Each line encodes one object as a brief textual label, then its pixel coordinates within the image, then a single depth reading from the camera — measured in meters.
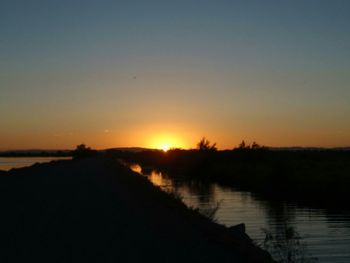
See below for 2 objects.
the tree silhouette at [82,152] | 150.25
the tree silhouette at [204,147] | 105.16
